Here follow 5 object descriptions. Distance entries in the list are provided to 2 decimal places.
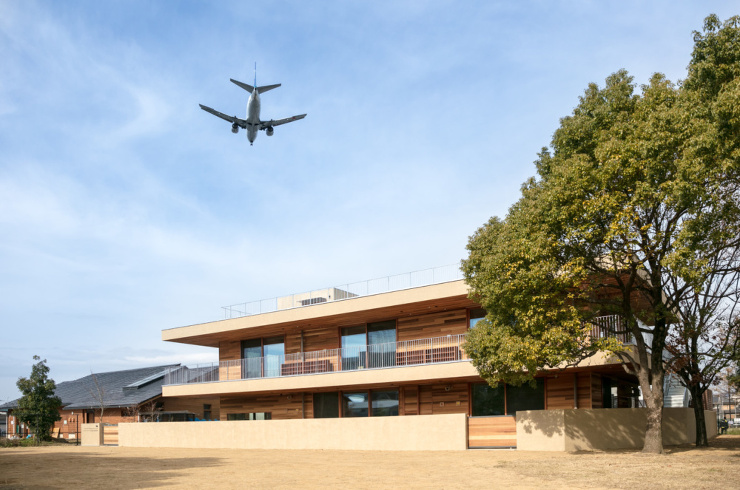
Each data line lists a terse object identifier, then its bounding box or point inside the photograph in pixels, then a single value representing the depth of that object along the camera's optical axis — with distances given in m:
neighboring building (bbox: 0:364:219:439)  45.28
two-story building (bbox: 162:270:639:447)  25.97
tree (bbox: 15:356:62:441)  40.66
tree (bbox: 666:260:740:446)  23.17
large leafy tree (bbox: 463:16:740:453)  16.53
